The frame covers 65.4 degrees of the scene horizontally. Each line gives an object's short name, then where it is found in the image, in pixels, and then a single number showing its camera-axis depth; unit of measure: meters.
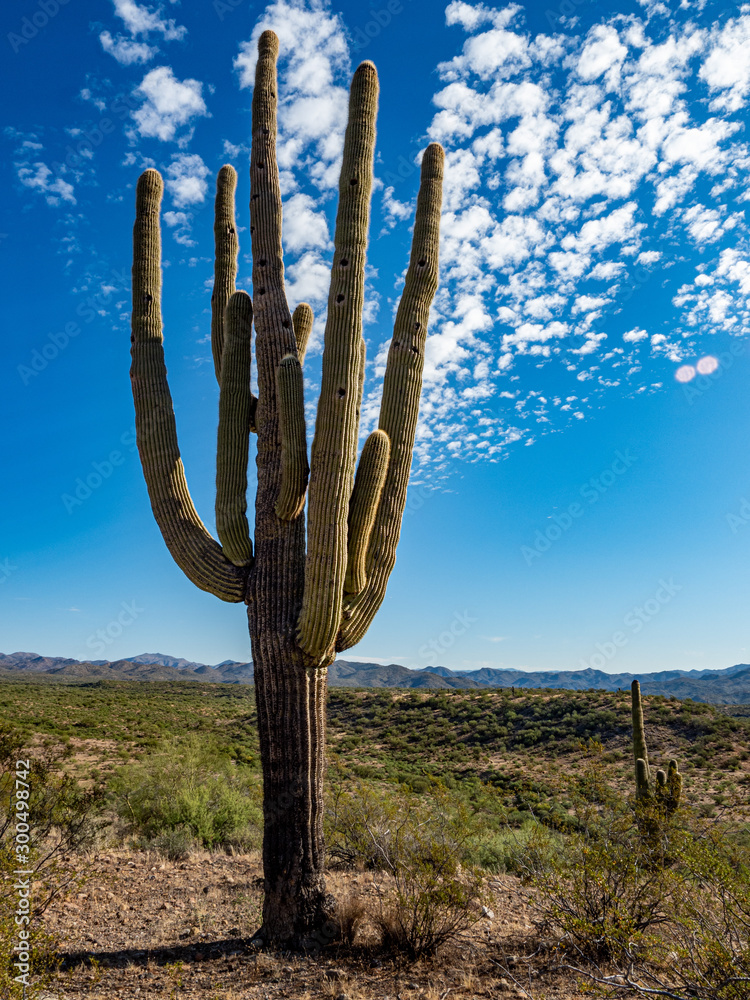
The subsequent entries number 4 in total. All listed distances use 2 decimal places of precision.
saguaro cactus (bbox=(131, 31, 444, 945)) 5.20
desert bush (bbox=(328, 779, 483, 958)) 4.89
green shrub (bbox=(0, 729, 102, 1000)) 3.35
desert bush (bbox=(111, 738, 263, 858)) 8.59
